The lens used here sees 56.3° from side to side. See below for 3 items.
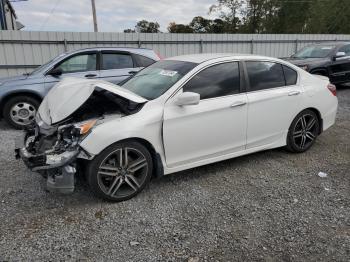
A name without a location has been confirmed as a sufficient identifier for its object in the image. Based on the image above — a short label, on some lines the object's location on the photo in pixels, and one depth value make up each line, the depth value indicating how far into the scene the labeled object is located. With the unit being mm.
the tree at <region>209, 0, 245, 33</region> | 34409
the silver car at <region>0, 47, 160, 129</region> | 6680
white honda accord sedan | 3457
